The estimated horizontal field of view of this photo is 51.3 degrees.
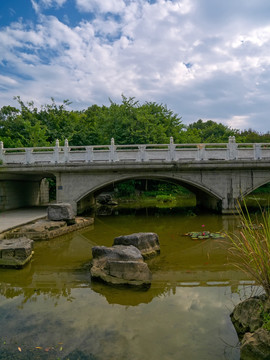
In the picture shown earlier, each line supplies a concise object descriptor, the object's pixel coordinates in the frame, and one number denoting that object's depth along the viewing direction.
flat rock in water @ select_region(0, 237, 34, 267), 5.99
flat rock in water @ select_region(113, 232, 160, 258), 6.44
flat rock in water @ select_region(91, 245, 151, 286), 4.77
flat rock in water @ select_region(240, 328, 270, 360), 2.63
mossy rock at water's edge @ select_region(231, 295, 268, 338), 3.09
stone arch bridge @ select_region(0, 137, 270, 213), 12.41
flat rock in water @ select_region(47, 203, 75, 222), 10.05
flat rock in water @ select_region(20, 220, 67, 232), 8.77
